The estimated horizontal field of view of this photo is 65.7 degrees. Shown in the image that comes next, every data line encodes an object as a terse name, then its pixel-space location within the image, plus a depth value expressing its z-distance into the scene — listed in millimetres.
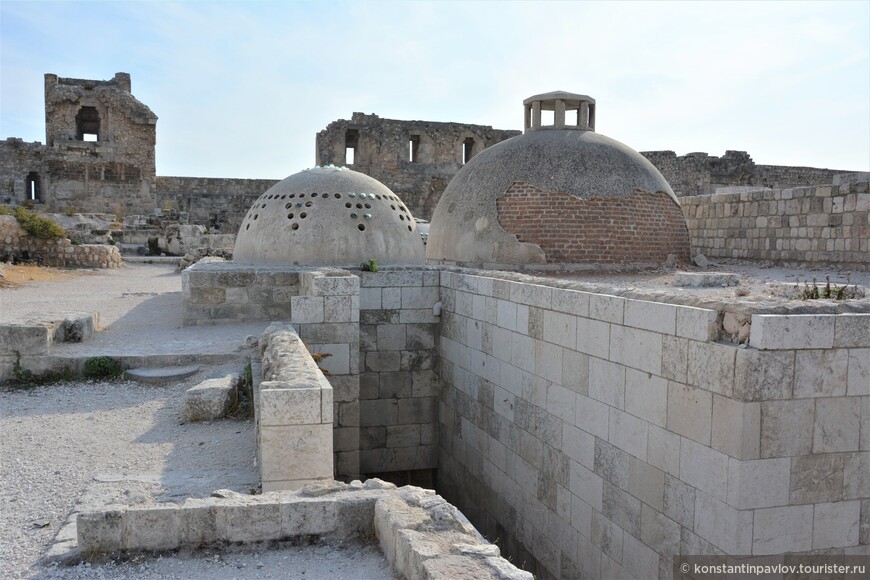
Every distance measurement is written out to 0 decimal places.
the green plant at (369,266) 8555
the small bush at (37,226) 18625
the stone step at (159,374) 6797
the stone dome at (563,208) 10453
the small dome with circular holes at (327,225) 9789
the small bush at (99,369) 6957
